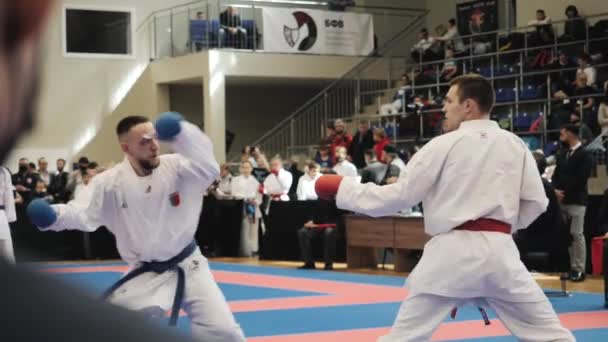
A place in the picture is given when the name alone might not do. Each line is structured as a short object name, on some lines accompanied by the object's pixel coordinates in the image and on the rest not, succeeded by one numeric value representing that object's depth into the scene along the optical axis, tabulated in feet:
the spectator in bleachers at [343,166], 54.54
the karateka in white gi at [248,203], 60.75
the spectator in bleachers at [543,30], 65.16
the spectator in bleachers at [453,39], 73.87
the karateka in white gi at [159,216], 16.31
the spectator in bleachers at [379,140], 57.13
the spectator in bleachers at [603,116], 52.80
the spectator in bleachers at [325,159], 60.76
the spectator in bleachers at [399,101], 72.64
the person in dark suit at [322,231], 51.47
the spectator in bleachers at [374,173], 49.83
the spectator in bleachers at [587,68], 58.54
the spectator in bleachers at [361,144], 63.00
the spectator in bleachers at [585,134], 51.20
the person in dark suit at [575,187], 40.70
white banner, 77.25
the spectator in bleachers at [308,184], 56.08
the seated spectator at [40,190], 61.84
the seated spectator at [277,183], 60.03
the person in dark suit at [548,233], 35.04
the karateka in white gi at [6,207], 29.68
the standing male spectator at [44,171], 67.77
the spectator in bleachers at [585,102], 54.95
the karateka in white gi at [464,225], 16.39
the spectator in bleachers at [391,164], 47.37
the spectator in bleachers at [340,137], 65.22
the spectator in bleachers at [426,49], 74.95
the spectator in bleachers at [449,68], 70.85
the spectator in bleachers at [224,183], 64.28
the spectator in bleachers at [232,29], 76.95
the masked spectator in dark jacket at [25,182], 62.13
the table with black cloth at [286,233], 54.65
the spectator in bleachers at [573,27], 63.31
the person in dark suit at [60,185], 63.50
